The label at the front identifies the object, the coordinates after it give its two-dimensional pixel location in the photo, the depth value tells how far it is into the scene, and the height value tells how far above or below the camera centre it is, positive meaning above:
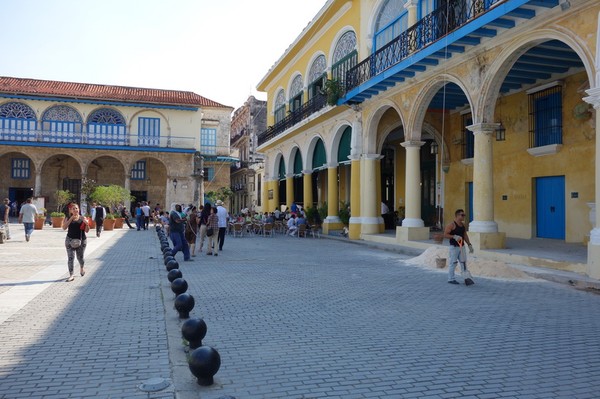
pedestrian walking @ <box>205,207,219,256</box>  12.84 -0.53
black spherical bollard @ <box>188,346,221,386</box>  3.65 -1.19
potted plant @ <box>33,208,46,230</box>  23.79 -0.78
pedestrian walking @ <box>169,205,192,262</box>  11.41 -0.62
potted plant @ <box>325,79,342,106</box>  17.81 +4.29
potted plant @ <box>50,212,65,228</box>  24.70 -0.65
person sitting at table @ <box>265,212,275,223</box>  21.85 -0.59
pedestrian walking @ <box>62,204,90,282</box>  8.66 -0.51
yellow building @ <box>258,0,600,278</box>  10.53 +2.92
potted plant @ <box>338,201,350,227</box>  19.56 -0.36
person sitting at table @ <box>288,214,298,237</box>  21.05 -0.87
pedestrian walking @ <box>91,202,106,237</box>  19.45 -0.43
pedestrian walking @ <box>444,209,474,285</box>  8.59 -0.62
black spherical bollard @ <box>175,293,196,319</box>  5.53 -1.12
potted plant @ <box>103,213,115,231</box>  23.77 -0.78
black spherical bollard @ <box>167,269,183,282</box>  7.01 -1.00
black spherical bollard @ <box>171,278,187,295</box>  6.32 -1.05
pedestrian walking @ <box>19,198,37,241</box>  16.23 -0.36
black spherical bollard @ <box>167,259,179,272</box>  7.81 -0.95
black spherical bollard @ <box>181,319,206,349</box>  4.20 -1.09
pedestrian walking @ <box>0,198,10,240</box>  16.70 -0.30
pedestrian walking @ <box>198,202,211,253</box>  13.00 -0.24
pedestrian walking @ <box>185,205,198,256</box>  12.43 -0.56
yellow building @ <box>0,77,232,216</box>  34.19 +4.88
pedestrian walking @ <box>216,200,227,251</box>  13.51 -0.28
